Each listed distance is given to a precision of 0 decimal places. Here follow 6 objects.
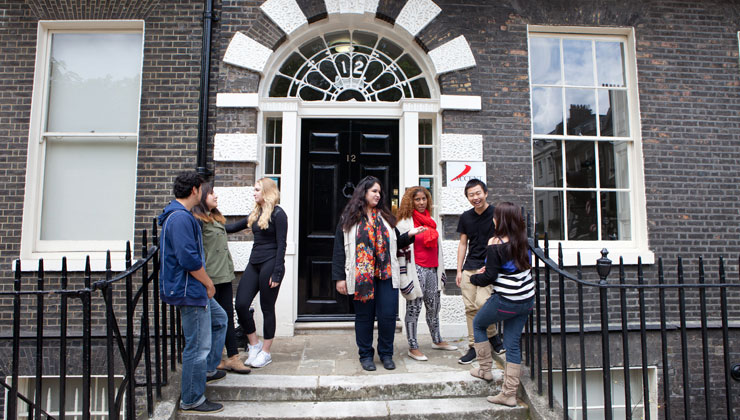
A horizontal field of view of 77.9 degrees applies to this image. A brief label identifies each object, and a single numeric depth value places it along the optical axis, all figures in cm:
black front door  557
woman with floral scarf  388
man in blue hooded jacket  315
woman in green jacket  384
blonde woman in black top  400
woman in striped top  334
